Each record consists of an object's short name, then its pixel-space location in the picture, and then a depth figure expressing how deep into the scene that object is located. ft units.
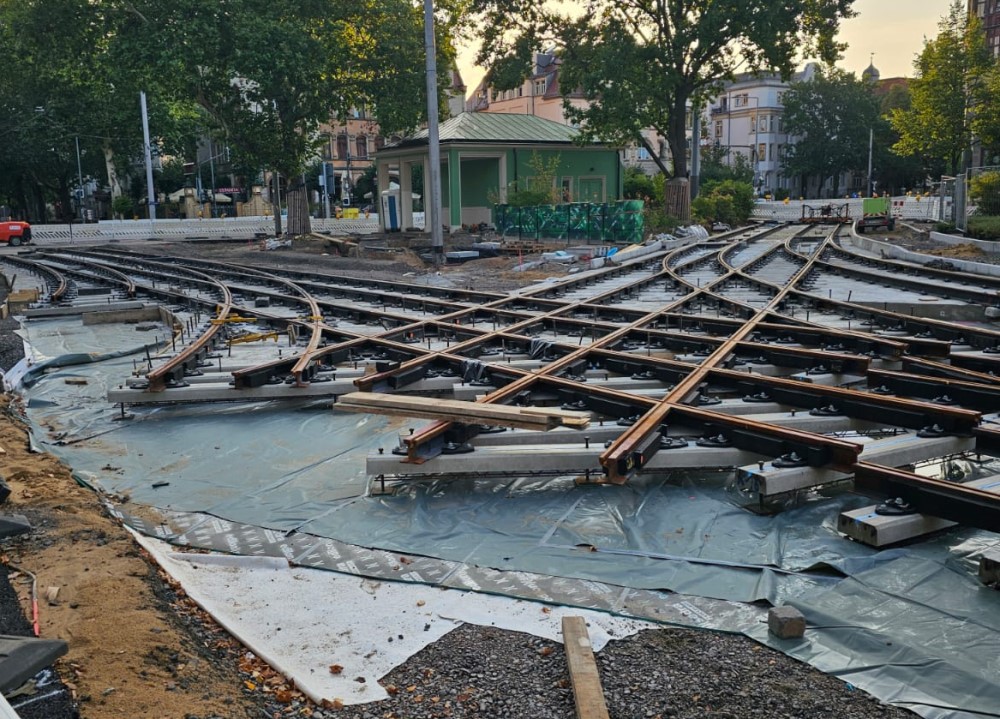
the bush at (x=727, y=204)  137.80
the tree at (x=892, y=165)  255.43
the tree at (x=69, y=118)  104.83
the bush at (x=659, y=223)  108.27
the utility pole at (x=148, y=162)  153.99
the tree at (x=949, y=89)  138.41
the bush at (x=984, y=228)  76.95
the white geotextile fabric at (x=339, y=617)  13.15
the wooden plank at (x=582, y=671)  11.18
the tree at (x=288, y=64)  98.37
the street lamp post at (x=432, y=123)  74.15
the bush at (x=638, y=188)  160.97
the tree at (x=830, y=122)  264.72
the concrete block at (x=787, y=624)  13.10
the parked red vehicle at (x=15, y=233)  135.33
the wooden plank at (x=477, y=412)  20.51
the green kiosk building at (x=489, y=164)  119.75
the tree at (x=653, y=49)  105.70
